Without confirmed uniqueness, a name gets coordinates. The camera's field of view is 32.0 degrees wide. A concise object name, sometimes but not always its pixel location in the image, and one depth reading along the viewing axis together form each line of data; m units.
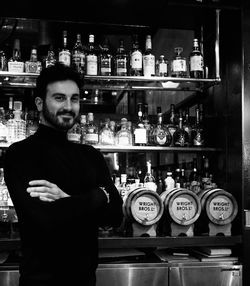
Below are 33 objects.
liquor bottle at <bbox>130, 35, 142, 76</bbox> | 3.31
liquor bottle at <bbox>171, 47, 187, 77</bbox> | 3.33
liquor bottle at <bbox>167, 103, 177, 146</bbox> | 3.52
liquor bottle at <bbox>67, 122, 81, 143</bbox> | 3.24
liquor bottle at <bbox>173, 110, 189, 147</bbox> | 3.48
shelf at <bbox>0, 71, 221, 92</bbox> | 3.16
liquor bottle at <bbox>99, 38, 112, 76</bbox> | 3.29
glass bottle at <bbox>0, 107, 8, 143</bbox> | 3.12
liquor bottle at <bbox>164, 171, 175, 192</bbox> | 3.49
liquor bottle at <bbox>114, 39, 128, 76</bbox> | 3.30
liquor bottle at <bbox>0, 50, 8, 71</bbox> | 3.24
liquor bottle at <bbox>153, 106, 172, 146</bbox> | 3.40
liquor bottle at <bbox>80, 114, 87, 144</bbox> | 3.28
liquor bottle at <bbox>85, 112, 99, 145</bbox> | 3.27
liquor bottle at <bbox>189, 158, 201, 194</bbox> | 3.52
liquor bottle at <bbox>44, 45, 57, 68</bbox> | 3.24
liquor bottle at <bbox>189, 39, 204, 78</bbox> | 3.31
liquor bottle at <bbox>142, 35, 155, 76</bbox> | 3.30
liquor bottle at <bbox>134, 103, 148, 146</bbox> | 3.33
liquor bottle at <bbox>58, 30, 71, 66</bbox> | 3.20
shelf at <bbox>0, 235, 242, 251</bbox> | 2.88
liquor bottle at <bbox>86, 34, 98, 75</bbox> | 3.22
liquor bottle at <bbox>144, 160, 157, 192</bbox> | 3.44
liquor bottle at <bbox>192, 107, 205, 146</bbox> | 3.52
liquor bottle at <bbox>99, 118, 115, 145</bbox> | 3.33
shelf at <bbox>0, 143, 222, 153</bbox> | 3.23
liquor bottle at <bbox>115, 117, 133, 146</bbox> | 3.34
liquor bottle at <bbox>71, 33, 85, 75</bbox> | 3.23
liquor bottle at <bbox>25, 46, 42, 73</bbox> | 3.21
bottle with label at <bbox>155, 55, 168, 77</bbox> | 3.37
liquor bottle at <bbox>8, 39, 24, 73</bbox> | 3.14
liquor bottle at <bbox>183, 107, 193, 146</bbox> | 3.58
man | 1.84
